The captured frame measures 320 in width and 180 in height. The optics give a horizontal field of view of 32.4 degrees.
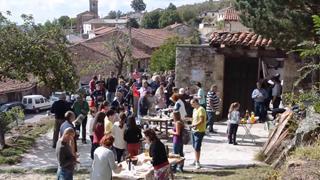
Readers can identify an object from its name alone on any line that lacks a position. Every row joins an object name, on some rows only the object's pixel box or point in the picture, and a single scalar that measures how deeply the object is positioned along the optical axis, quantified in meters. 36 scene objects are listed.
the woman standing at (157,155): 9.62
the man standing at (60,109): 14.57
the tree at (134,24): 105.64
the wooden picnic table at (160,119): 15.34
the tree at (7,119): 16.12
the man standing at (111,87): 19.48
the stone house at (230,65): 18.56
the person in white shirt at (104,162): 9.18
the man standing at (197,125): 12.23
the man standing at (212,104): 16.14
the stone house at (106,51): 54.72
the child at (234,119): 14.58
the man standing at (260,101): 17.27
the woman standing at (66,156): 9.60
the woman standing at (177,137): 11.87
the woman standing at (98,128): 12.18
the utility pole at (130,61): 52.51
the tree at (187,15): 127.25
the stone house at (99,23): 125.24
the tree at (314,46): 8.16
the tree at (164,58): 54.69
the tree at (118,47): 51.88
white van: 49.78
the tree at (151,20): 114.69
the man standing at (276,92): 18.05
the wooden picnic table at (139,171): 9.55
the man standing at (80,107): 15.26
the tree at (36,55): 16.16
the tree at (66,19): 141.00
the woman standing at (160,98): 16.92
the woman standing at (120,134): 12.02
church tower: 176.91
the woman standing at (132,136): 11.76
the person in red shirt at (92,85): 20.44
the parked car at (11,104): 41.66
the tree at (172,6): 143.90
